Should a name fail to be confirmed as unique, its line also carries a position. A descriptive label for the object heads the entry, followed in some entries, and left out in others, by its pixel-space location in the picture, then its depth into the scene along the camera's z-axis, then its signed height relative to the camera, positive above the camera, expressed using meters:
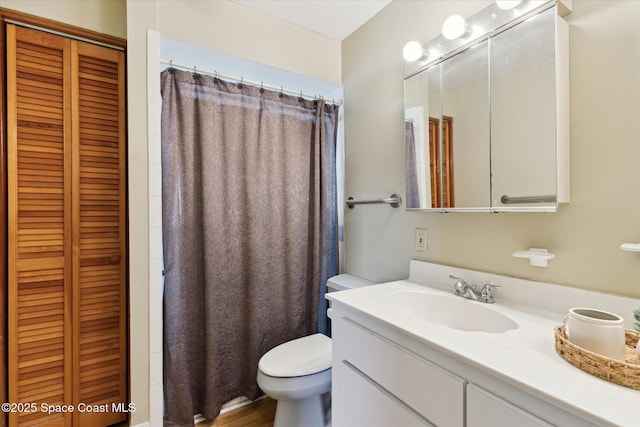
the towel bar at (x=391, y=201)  1.66 +0.08
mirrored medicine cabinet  0.99 +0.39
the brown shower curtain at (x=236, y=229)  1.58 -0.08
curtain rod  1.61 +0.84
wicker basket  0.59 -0.33
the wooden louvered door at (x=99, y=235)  1.46 -0.10
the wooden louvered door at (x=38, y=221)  1.32 -0.02
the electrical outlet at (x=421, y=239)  1.51 -0.14
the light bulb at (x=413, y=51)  1.42 +0.80
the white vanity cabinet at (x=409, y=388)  0.66 -0.49
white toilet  1.38 -0.81
